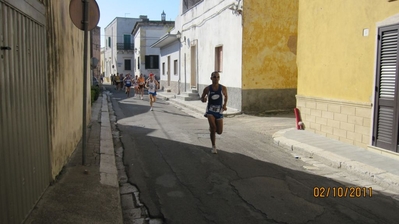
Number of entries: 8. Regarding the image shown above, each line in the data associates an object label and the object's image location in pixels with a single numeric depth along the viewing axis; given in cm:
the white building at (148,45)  4166
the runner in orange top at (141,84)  2346
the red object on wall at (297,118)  1017
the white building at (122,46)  5134
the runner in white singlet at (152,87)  1641
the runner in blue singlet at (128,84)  2556
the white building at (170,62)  2528
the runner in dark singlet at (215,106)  760
